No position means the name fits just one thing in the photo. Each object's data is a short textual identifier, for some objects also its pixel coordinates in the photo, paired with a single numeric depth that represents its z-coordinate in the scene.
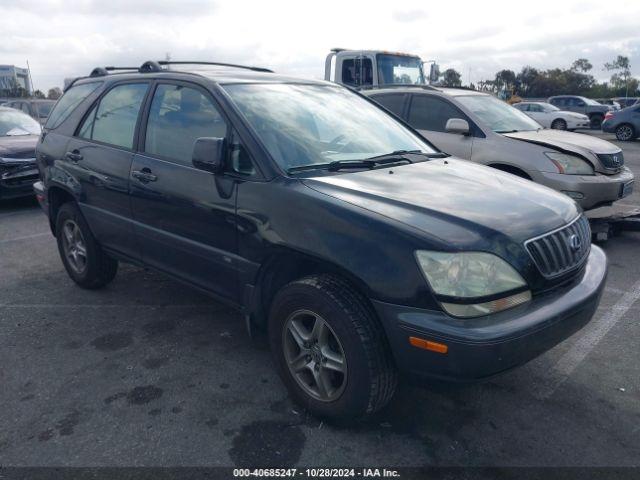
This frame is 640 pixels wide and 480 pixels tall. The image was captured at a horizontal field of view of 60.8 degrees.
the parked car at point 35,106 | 13.31
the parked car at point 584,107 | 27.31
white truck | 12.88
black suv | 2.38
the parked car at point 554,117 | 23.72
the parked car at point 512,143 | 5.96
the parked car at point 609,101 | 34.47
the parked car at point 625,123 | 19.12
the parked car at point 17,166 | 8.00
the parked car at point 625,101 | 36.03
